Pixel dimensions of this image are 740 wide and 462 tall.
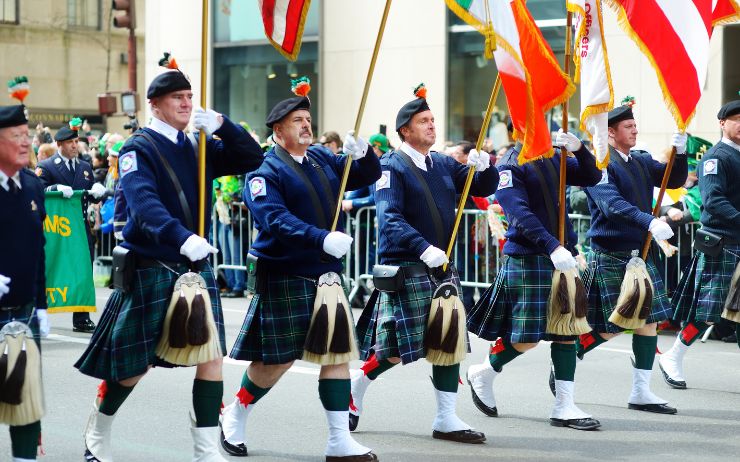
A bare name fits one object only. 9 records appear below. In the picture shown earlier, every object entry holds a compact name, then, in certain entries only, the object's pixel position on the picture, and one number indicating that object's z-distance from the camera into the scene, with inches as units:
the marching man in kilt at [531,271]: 531.8
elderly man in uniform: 379.4
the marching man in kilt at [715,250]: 622.9
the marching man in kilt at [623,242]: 574.4
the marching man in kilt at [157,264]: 419.4
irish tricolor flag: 501.2
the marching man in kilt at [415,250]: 497.7
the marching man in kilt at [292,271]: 453.3
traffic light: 1497.9
